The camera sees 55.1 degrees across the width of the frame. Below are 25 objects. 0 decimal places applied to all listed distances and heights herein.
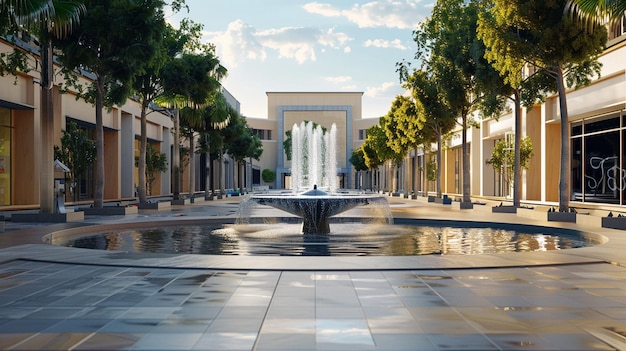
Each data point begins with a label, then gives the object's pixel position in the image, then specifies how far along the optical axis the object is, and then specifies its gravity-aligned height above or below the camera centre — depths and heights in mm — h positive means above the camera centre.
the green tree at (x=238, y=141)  45281 +3541
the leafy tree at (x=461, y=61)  25562 +5577
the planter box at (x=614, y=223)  16844 -1243
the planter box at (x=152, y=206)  28078 -1134
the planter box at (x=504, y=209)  24922 -1251
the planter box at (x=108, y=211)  23047 -1109
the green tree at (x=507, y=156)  28375 +1147
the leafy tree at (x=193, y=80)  29281 +5066
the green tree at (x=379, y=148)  55219 +3420
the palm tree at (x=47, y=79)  16328 +3416
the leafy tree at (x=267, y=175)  114812 +1164
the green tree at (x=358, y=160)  89938 +3157
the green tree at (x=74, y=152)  26984 +1414
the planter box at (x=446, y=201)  34338 -1212
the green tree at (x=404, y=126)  38844 +3906
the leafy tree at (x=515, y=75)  20797 +3966
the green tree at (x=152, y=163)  41219 +1318
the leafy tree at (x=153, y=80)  28109 +4868
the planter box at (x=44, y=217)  19609 -1140
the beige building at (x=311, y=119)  115750 +12001
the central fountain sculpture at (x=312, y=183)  15258 -393
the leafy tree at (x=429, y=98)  33062 +4637
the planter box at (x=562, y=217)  19511 -1233
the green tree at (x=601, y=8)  12766 +3938
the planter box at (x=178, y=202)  32697 -1108
